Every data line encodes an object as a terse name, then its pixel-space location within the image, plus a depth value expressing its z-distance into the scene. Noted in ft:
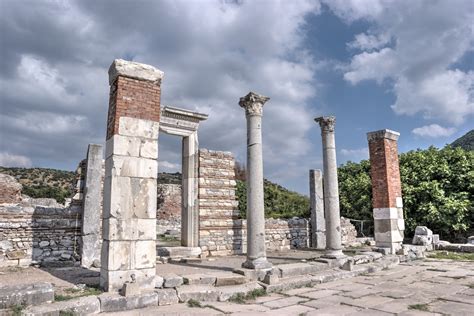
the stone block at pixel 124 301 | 17.88
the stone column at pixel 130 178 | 20.29
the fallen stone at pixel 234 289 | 20.72
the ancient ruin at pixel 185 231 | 20.31
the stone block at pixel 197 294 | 20.07
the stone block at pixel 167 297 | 19.47
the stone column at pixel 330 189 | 32.12
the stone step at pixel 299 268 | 25.88
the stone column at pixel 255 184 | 26.35
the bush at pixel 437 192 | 51.67
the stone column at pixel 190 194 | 37.68
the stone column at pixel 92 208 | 32.37
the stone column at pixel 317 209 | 47.98
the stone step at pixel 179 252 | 35.17
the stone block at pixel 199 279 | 22.08
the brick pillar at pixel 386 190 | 38.32
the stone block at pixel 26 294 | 16.56
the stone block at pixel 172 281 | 21.06
